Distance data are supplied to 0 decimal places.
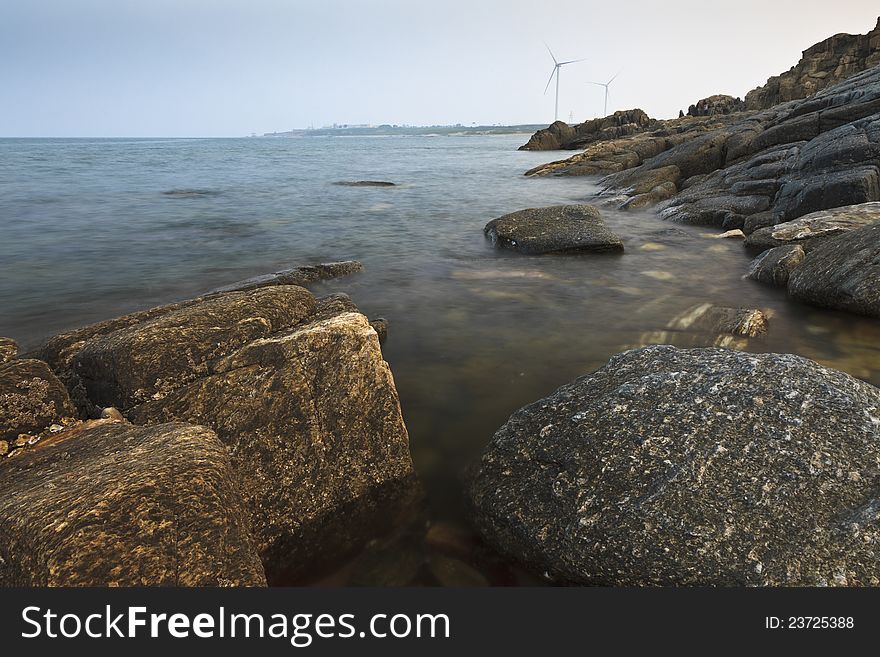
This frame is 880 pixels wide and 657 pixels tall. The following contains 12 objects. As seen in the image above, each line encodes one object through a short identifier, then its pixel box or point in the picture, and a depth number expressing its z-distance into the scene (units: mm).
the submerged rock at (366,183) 24328
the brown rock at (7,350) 3743
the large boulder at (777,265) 7719
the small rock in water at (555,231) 10070
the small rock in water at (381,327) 6234
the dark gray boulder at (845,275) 6066
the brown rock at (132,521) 1963
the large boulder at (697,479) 2531
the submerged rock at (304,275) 7238
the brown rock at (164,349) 3287
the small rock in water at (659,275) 8710
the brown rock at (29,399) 2930
